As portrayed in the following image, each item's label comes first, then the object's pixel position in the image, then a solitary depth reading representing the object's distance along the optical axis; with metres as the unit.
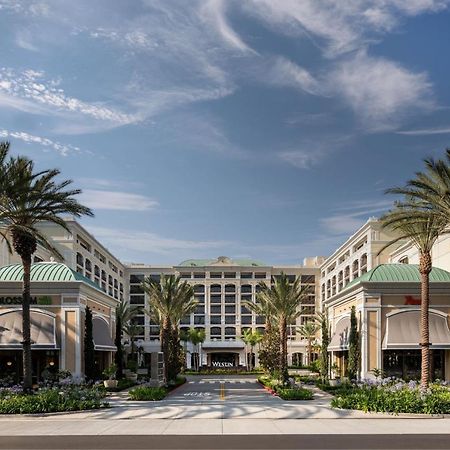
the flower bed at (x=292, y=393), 35.97
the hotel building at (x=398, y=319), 46.50
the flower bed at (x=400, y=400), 28.36
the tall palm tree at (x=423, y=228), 34.94
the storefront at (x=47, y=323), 45.06
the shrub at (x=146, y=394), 36.22
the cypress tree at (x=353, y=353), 46.88
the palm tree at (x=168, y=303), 51.04
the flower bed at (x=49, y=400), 29.31
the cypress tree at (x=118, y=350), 57.00
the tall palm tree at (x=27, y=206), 32.41
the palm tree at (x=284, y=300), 53.16
